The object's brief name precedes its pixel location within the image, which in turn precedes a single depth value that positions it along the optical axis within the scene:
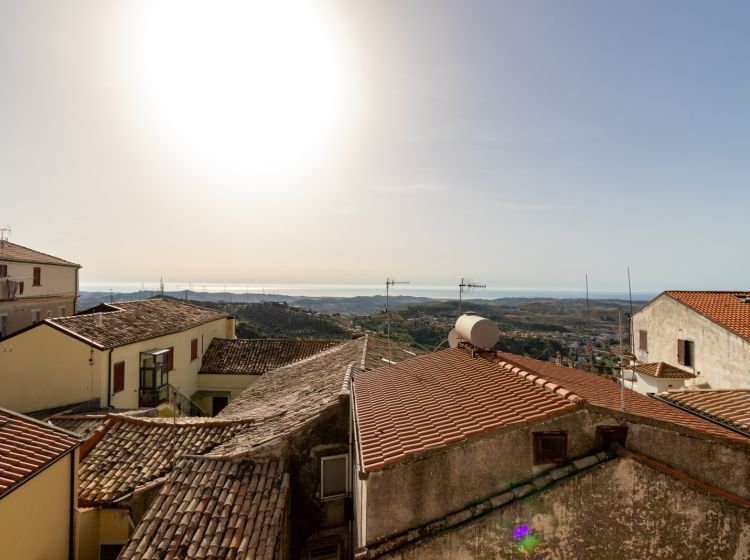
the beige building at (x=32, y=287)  29.69
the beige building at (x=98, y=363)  17.12
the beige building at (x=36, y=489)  6.52
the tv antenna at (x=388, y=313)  17.30
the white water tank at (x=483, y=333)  9.23
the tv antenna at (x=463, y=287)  14.80
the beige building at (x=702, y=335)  17.73
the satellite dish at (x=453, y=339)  11.65
